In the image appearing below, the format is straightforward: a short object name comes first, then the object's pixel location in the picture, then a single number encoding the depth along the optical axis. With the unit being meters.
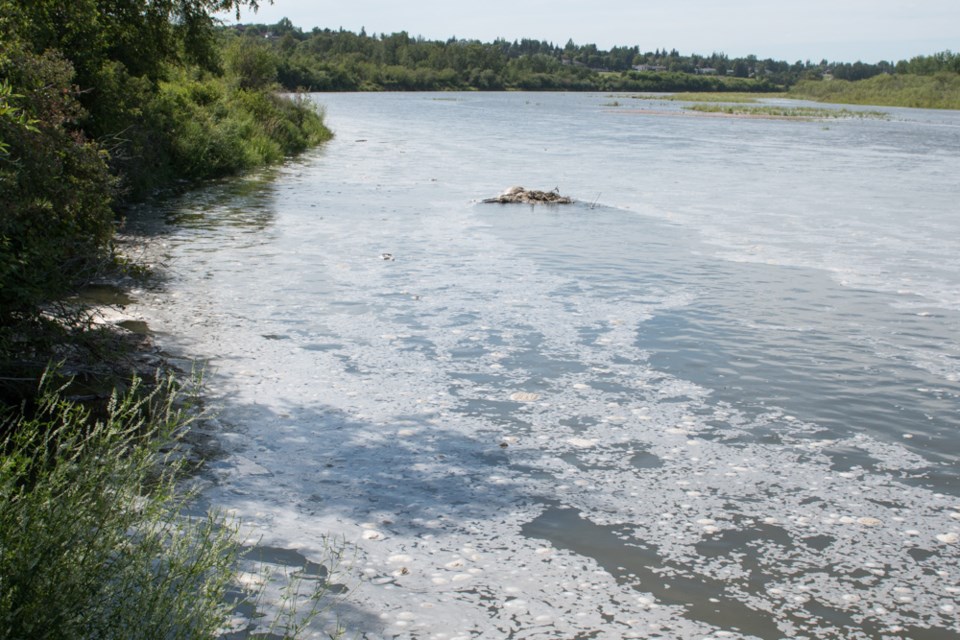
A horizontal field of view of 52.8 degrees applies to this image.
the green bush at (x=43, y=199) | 7.79
